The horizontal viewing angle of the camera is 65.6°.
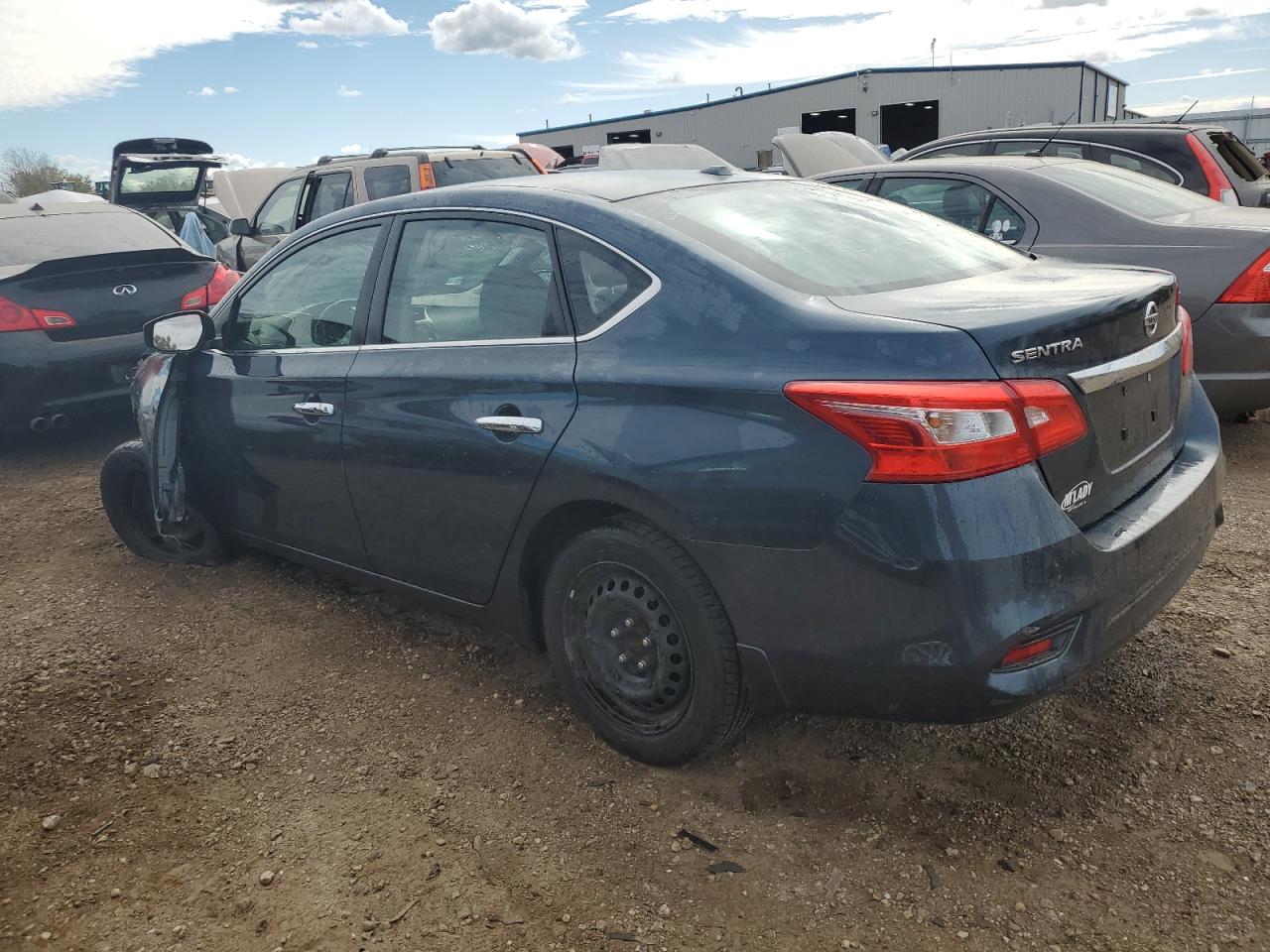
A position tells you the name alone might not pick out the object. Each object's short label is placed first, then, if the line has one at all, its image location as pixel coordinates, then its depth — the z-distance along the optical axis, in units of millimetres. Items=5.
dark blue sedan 2123
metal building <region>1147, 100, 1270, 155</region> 24914
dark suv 6629
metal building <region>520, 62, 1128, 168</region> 33781
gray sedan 4660
